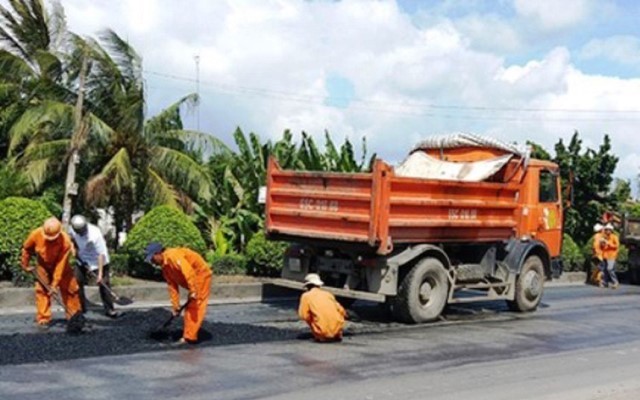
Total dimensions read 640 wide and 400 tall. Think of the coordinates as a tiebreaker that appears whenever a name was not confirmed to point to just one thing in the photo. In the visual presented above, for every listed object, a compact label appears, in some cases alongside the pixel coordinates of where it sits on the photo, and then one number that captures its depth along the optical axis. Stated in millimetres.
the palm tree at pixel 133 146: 16828
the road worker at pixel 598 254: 19938
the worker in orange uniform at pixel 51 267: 10119
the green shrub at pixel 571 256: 21361
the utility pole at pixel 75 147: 15250
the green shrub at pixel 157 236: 14174
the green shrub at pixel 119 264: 14263
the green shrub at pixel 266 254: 15281
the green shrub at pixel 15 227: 12500
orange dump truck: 11594
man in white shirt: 11172
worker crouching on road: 9812
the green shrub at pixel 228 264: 15461
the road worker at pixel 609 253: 19844
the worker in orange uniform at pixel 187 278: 9266
